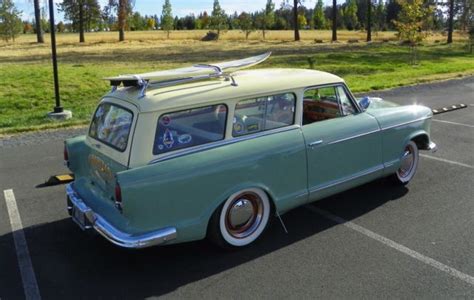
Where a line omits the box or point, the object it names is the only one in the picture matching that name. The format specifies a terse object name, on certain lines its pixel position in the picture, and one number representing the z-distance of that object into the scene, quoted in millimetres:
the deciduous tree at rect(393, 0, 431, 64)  22984
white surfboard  4082
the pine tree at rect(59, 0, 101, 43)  47219
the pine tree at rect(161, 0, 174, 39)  62000
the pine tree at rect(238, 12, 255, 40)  57544
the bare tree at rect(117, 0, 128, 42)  49750
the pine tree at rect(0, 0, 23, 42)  41150
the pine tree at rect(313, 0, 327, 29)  89375
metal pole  9570
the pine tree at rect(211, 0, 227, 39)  58169
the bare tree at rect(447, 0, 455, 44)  42656
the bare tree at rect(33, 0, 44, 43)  38200
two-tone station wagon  3699
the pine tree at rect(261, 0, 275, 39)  61459
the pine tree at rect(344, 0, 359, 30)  90688
